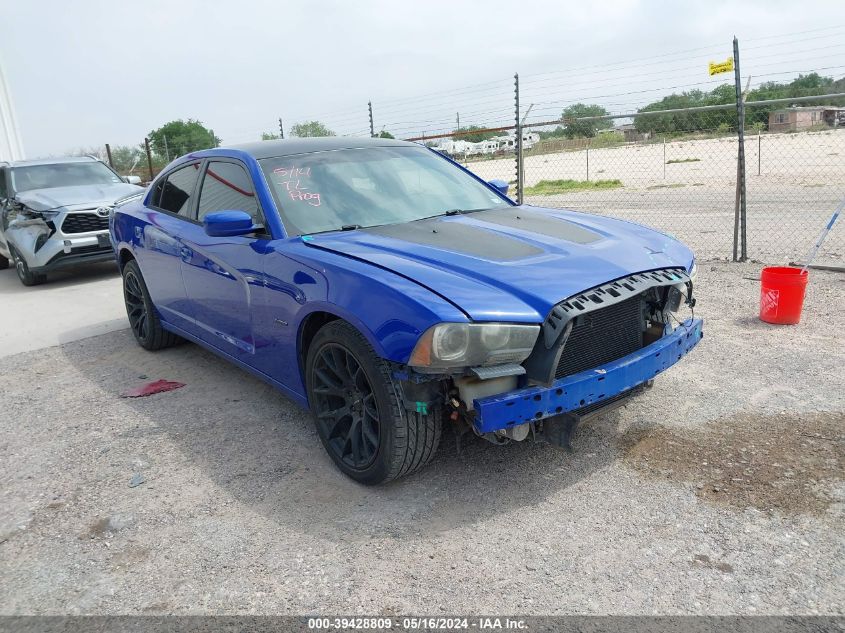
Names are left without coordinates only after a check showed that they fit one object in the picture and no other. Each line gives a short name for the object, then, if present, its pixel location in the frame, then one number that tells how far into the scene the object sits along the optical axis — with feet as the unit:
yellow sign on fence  23.92
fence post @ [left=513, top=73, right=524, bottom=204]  33.76
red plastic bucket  16.97
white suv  29.78
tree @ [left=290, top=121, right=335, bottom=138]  67.92
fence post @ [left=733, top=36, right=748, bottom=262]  23.86
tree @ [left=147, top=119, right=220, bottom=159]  79.00
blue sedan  9.28
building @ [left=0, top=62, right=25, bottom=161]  84.38
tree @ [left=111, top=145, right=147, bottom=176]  82.38
